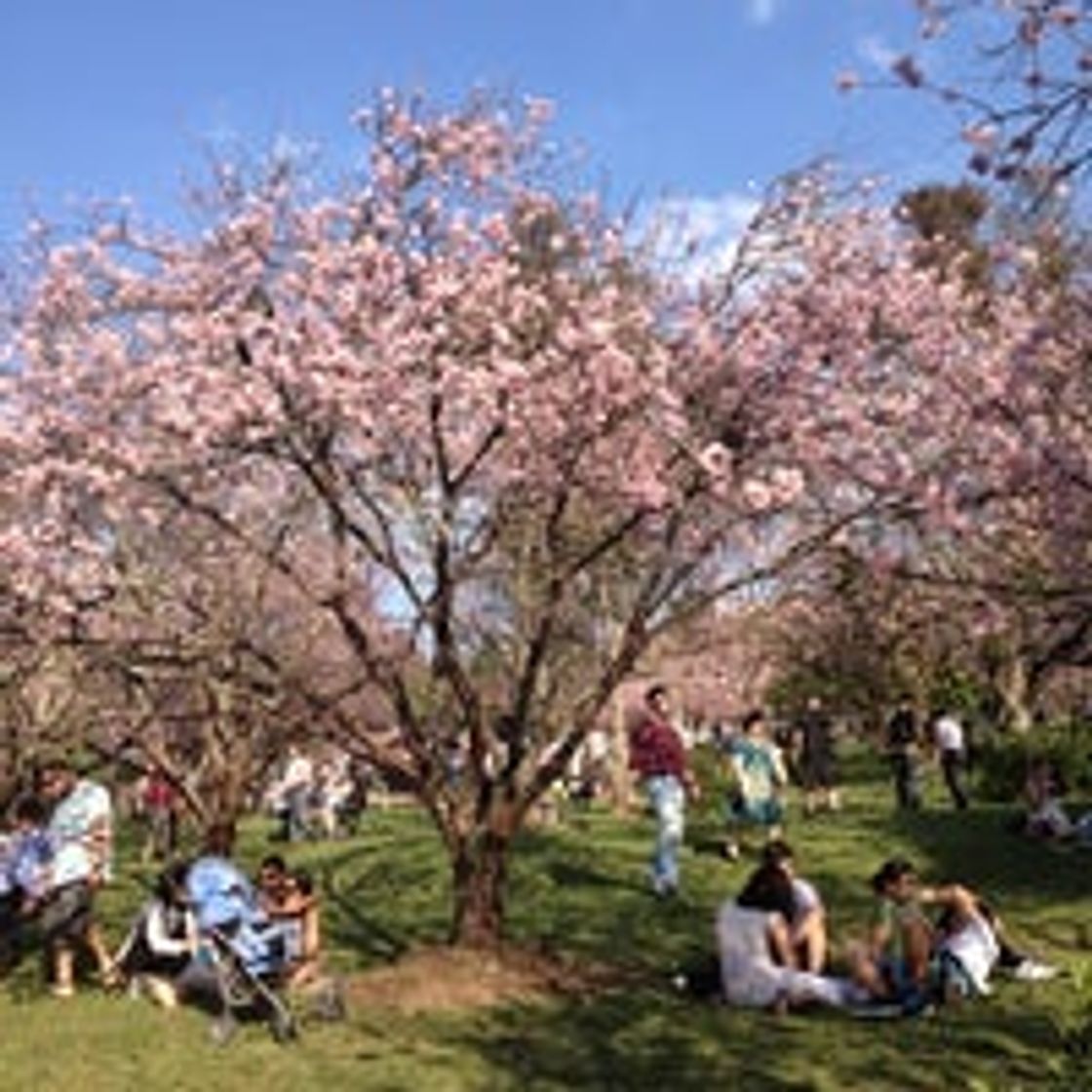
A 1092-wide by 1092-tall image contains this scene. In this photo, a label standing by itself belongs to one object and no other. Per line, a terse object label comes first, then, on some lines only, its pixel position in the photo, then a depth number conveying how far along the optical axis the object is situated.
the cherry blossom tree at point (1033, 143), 5.48
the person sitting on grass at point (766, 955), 10.67
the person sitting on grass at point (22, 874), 12.05
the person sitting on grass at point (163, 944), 11.30
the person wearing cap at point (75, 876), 11.70
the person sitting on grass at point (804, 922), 11.06
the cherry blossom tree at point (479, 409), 11.69
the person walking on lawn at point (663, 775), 14.23
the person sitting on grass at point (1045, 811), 17.72
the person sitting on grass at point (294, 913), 11.38
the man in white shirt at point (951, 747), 23.61
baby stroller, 10.30
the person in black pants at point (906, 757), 23.20
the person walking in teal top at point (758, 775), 17.27
